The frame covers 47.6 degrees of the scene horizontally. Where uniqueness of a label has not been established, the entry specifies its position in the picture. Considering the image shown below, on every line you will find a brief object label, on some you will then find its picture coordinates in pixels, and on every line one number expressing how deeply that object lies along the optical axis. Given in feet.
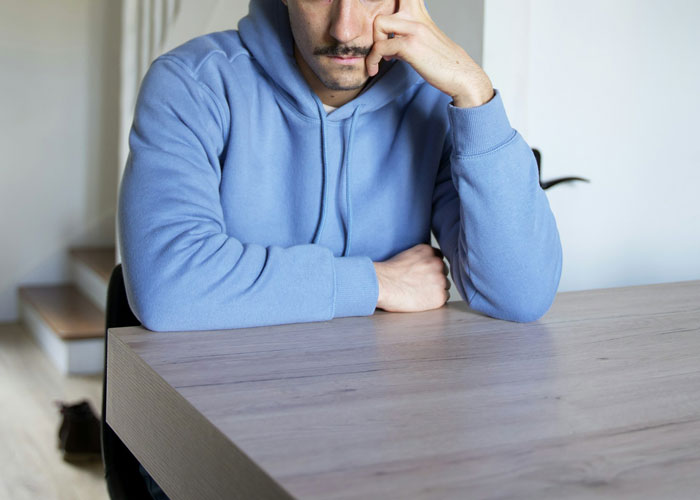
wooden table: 1.83
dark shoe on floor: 7.91
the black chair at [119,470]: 3.62
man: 3.43
